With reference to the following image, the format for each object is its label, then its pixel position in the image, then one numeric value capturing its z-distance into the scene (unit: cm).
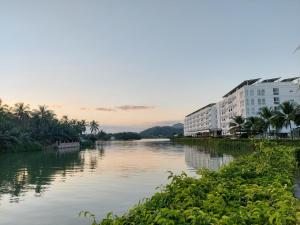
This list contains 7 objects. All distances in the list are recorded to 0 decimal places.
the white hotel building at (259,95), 6734
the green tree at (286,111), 4515
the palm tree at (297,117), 4239
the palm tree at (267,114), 5065
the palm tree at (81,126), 11160
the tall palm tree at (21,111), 7077
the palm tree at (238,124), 5975
